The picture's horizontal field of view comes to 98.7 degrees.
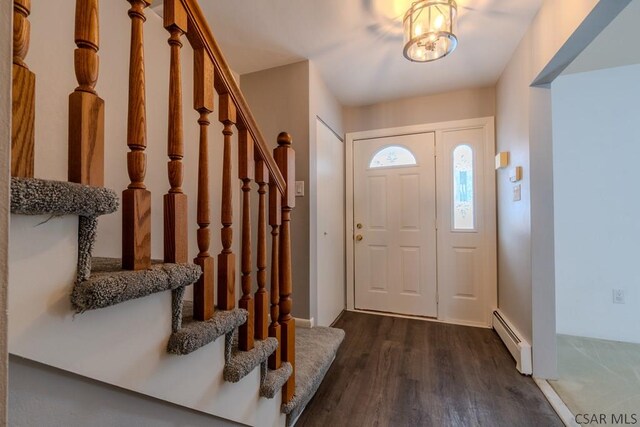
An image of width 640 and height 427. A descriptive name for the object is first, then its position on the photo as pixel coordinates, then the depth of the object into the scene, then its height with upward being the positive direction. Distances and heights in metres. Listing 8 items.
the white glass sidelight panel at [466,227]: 2.70 -0.13
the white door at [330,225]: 2.52 -0.10
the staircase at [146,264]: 0.45 -0.11
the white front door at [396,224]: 2.92 -0.11
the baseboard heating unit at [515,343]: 1.83 -0.96
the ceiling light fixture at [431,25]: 1.53 +1.08
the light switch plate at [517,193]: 2.04 +0.16
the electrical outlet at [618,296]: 2.29 -0.70
